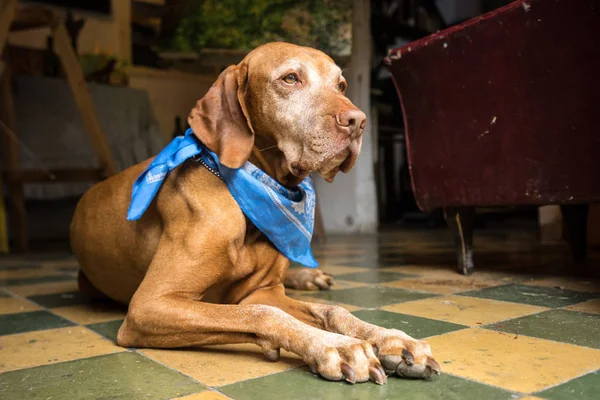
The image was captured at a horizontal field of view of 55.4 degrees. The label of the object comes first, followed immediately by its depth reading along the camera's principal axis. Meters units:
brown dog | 1.40
